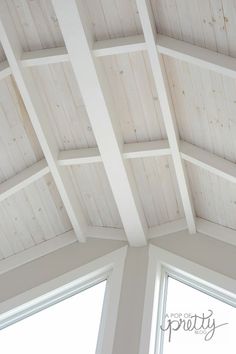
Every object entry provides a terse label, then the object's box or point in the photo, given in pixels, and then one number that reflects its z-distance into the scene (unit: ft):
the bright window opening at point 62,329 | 14.55
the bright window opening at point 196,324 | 13.69
